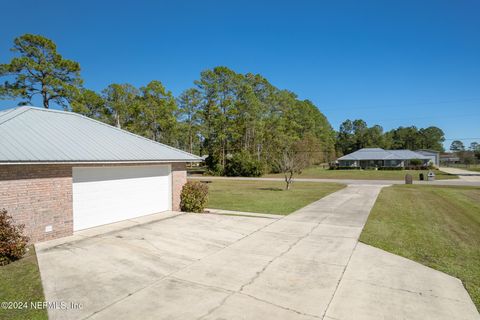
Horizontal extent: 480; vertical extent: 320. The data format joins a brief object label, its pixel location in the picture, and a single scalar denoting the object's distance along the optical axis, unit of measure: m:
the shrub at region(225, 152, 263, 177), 45.16
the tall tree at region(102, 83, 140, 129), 44.53
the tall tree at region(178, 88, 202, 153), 48.12
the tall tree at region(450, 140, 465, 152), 143.98
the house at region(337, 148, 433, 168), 60.95
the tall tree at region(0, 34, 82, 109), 28.78
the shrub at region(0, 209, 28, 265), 7.22
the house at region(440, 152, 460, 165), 94.14
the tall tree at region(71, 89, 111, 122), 32.95
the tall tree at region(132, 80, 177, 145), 45.19
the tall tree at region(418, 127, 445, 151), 108.56
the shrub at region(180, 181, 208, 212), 14.05
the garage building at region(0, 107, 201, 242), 8.66
